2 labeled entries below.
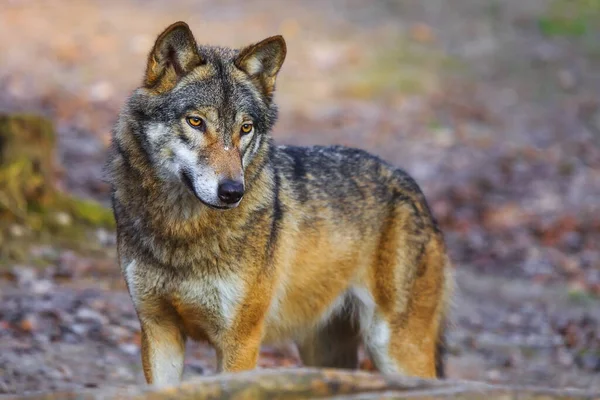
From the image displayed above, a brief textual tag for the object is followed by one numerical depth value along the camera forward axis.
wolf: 10.59
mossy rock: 18.19
